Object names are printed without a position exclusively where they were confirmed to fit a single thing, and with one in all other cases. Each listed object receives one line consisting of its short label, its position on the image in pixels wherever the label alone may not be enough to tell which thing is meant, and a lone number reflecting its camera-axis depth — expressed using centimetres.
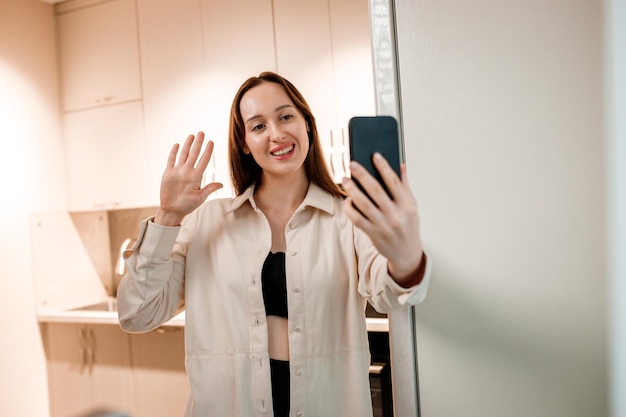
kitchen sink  301
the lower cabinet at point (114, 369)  265
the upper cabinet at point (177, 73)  231
